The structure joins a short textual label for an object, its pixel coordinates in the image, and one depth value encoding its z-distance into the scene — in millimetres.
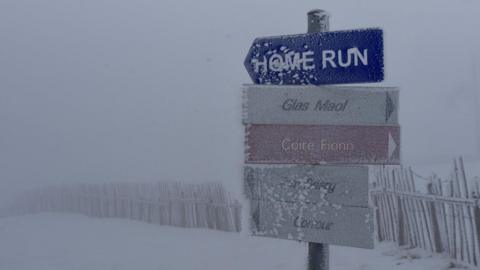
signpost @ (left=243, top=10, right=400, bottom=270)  2750
